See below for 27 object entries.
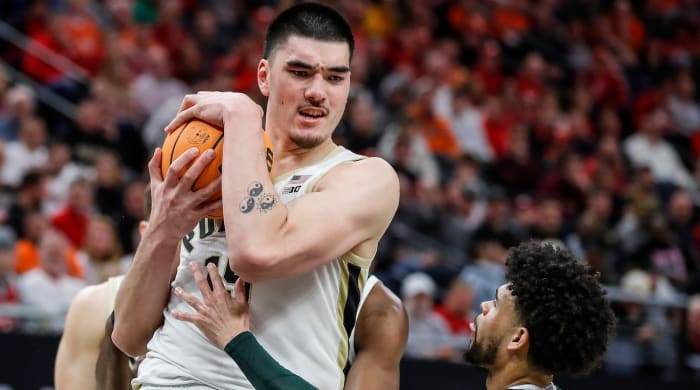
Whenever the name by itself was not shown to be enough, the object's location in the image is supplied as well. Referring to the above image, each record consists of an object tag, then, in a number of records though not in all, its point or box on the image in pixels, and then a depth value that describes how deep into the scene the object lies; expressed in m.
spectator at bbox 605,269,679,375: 14.98
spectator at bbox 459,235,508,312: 16.55
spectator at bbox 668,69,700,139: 25.51
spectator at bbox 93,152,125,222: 16.69
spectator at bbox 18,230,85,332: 14.14
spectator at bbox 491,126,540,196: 21.45
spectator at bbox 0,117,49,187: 16.76
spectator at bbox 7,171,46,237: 15.80
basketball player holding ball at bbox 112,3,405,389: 6.26
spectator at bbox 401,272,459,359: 15.61
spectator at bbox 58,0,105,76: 19.66
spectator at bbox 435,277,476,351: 15.87
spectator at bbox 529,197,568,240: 18.70
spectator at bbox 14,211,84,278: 14.85
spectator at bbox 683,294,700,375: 15.14
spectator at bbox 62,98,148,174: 17.76
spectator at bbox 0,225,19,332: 13.95
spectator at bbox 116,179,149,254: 15.86
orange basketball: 6.44
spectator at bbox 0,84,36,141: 17.35
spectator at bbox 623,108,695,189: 23.49
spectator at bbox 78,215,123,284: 14.81
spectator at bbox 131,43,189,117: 19.87
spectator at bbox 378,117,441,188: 19.69
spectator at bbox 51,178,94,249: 16.08
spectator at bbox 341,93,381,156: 19.32
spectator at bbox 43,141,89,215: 16.59
